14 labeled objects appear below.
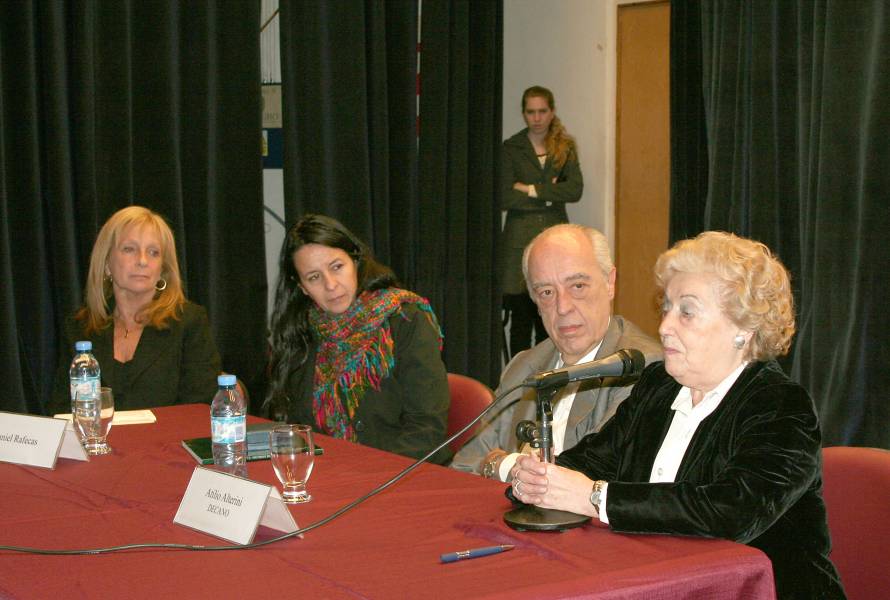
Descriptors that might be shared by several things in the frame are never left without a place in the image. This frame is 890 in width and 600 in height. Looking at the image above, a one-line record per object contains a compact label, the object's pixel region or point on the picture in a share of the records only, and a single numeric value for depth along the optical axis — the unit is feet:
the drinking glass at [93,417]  8.35
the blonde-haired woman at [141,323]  11.19
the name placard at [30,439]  7.67
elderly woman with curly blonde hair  5.58
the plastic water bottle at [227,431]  7.55
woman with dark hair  9.76
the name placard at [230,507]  5.59
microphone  5.74
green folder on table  7.86
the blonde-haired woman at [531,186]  19.70
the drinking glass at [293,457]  6.59
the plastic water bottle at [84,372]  8.66
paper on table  9.47
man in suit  8.22
